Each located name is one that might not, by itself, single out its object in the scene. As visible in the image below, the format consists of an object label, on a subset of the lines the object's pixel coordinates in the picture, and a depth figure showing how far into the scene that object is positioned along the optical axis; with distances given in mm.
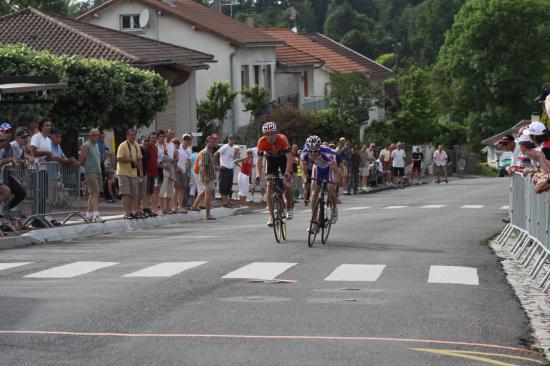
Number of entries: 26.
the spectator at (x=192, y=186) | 33234
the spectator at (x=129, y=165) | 25516
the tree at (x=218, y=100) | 55281
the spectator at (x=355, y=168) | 48219
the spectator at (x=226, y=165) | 32750
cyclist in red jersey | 20516
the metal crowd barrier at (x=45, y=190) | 22438
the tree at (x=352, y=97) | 67312
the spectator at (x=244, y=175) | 36353
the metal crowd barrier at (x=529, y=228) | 15930
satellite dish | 61812
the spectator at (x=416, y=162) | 61219
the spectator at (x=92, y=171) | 24484
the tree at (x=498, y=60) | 94125
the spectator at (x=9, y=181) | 21750
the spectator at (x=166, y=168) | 29359
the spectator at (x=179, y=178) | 30031
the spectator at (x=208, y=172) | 30109
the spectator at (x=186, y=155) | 30484
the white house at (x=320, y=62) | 76750
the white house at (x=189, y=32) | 62750
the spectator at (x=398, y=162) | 55469
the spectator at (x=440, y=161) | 61750
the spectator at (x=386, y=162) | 57531
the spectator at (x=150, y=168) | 27328
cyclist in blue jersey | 19594
